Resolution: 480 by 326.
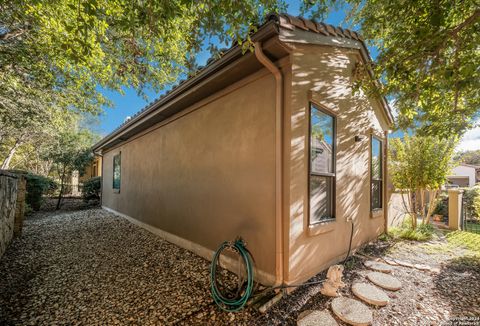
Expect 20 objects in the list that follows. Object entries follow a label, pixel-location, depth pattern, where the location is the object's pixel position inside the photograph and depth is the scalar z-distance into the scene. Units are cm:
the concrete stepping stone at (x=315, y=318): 237
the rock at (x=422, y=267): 380
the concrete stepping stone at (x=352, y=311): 239
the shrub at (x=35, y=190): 961
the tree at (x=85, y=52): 259
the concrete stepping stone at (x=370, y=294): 272
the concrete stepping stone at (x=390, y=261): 399
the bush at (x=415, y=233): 565
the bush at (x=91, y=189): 1196
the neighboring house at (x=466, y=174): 2138
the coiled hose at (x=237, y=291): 260
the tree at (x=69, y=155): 1044
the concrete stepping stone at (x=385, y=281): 311
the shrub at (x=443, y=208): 937
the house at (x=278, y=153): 297
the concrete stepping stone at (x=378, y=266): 362
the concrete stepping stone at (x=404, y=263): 392
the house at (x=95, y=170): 1860
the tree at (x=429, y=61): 332
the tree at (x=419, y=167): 616
